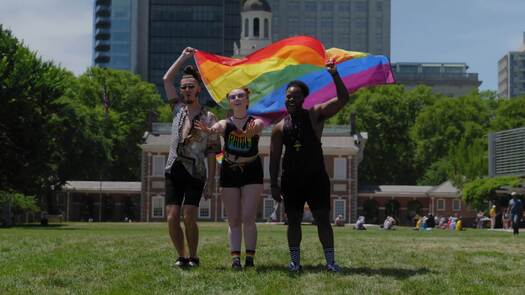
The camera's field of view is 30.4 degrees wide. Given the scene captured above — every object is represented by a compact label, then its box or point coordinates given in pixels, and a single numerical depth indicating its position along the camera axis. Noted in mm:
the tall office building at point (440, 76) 179875
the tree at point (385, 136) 92875
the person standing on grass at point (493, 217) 55319
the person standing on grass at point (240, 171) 11094
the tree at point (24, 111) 41938
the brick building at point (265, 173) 79562
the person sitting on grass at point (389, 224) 50250
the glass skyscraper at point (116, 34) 158125
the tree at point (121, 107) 86188
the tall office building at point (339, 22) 179875
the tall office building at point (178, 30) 156875
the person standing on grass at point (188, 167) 11031
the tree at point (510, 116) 83875
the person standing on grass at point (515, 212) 34812
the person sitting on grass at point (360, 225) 47375
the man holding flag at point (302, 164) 10938
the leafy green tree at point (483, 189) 61375
